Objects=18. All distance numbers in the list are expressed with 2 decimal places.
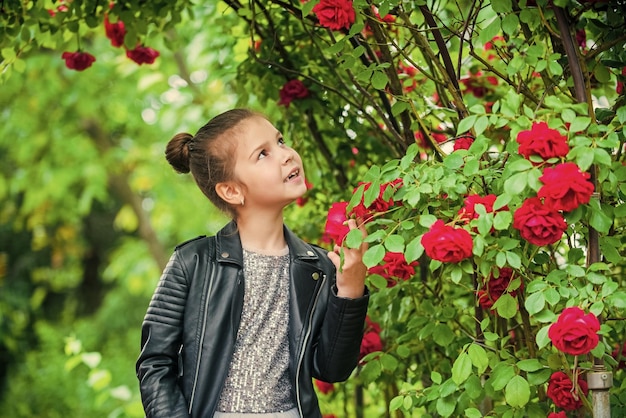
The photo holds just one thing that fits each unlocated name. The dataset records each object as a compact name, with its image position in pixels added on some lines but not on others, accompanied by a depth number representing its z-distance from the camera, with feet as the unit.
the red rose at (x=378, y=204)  6.79
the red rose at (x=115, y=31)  9.72
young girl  7.31
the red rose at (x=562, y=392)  7.12
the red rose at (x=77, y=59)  9.89
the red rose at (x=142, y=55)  10.23
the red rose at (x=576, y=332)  6.16
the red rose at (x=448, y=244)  6.25
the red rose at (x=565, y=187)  6.04
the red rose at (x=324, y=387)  10.50
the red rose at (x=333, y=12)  7.16
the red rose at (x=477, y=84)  9.55
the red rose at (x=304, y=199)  10.24
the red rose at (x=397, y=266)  7.11
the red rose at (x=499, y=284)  6.99
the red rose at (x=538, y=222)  6.17
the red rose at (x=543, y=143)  6.17
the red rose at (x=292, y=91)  9.16
